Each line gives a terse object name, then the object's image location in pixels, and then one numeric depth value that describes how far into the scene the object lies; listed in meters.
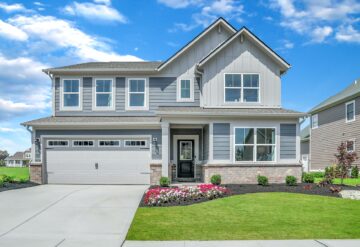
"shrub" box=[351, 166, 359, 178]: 24.64
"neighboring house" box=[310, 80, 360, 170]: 26.67
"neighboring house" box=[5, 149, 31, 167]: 82.09
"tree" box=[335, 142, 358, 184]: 18.03
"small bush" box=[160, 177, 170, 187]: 16.50
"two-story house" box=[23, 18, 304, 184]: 17.66
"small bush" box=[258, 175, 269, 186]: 16.69
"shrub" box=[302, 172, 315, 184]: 17.86
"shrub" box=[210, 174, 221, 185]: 16.73
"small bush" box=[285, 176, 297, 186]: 16.67
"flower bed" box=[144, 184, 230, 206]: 12.04
